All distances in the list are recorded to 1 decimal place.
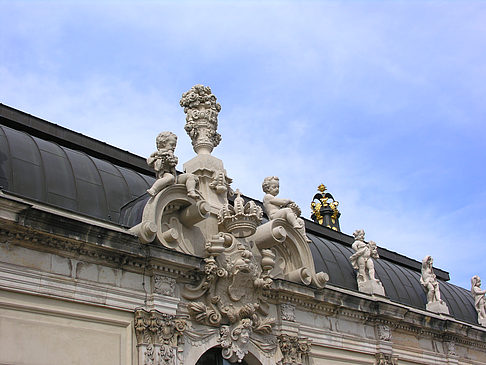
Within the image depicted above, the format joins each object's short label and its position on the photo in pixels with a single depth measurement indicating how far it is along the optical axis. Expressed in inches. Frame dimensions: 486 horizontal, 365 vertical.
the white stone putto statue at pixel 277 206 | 765.9
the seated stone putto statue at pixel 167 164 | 656.4
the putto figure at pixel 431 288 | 1007.0
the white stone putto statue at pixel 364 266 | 889.5
